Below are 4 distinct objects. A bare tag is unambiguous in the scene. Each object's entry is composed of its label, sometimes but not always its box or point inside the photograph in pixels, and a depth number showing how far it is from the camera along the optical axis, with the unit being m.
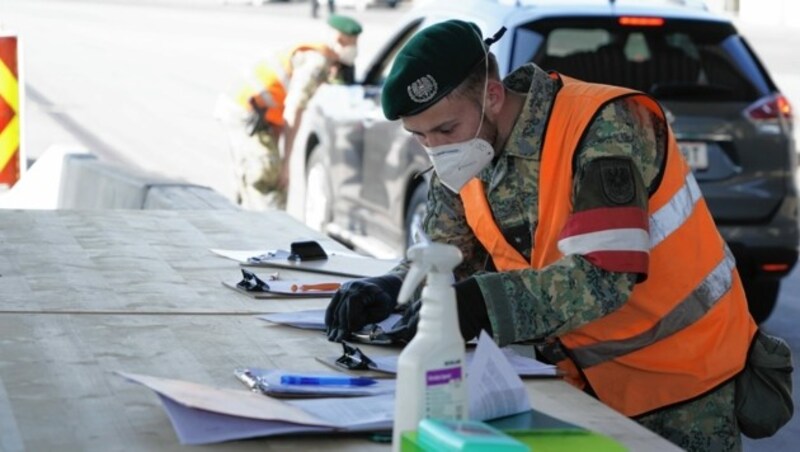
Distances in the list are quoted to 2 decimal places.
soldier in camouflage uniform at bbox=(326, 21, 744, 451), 6.90
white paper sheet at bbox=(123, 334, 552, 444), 5.93
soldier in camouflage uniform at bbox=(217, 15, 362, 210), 21.56
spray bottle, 5.16
